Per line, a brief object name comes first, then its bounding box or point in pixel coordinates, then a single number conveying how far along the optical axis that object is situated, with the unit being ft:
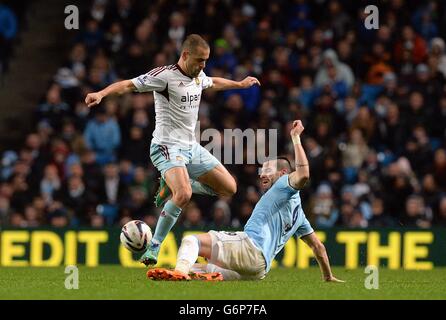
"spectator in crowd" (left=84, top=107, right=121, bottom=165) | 59.72
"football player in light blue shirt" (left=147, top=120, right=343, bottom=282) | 33.88
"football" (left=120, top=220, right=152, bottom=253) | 36.12
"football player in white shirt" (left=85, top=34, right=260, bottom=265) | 37.65
